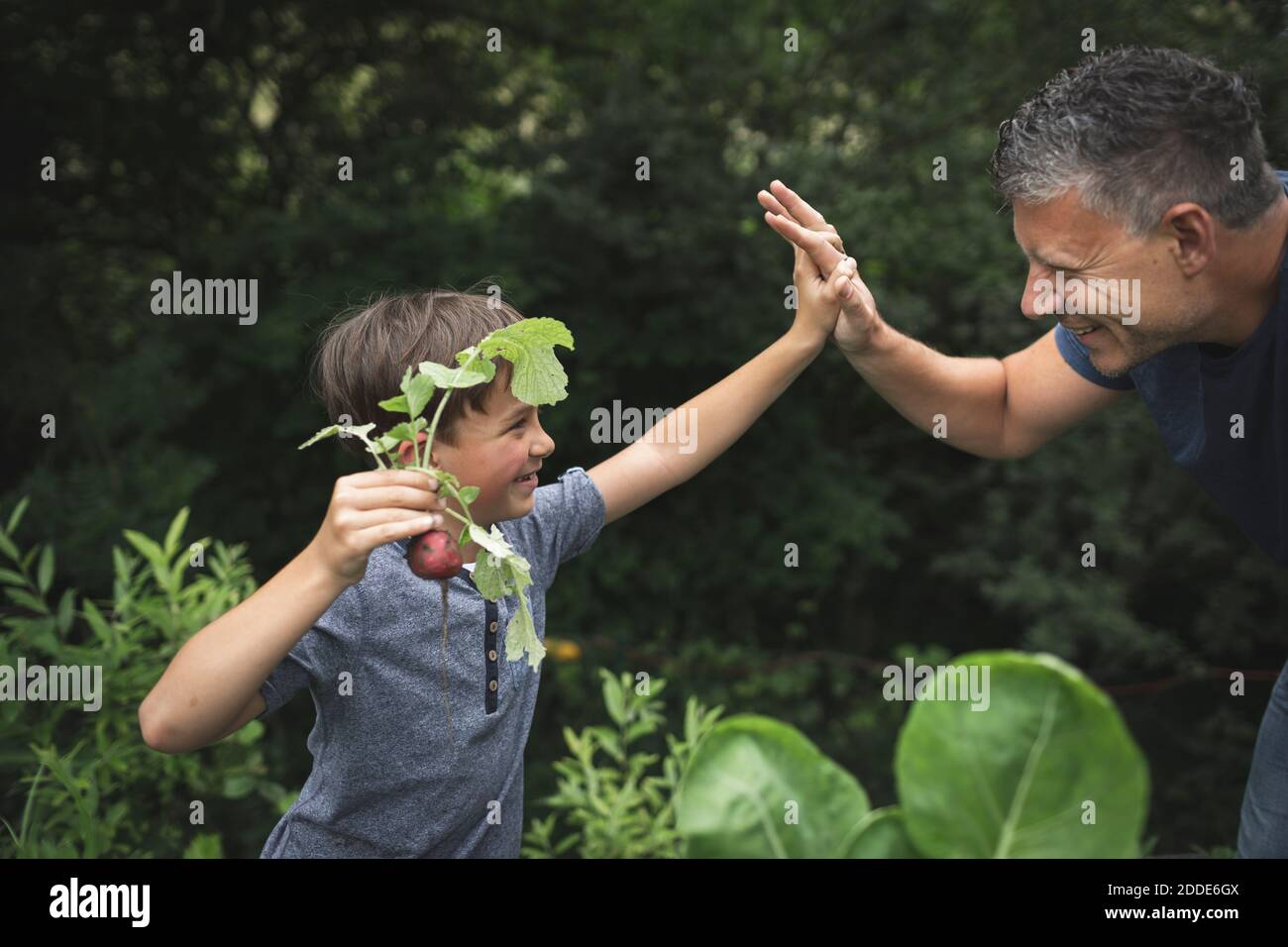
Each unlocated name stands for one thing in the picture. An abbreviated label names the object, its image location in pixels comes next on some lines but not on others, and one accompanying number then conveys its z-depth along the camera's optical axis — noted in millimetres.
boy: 1642
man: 1702
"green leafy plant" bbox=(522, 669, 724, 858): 2441
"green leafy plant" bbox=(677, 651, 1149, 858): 624
